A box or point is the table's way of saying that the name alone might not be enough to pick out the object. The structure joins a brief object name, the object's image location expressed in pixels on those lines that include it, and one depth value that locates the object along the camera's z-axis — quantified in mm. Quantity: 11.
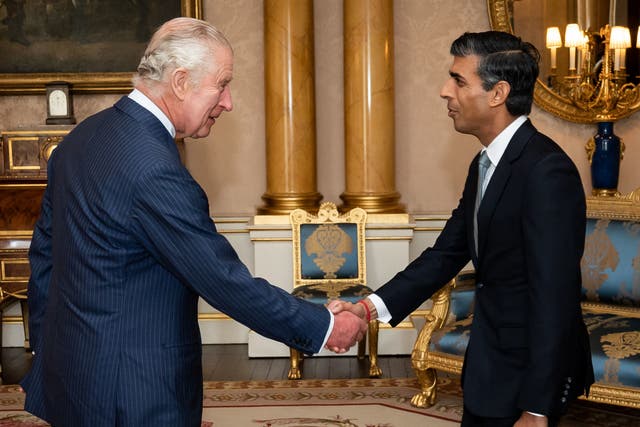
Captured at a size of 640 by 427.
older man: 2002
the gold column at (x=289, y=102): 6168
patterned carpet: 4641
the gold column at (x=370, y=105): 6129
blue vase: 6020
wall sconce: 5844
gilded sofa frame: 4773
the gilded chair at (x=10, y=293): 5797
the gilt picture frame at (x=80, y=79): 6324
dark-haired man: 2166
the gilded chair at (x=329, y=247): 5922
